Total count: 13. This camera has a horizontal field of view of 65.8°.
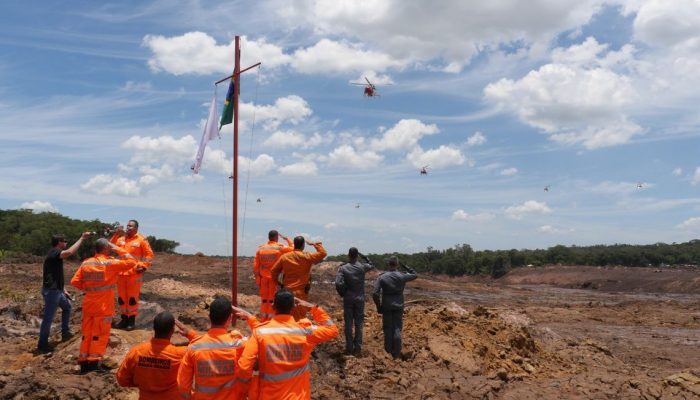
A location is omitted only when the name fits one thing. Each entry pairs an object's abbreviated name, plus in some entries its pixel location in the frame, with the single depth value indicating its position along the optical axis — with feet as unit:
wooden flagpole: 33.09
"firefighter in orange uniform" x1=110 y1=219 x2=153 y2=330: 31.42
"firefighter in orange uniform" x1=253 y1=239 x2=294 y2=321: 33.42
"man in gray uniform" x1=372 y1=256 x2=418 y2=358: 34.26
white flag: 34.47
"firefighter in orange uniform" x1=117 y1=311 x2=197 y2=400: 15.97
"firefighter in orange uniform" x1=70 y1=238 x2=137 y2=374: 25.62
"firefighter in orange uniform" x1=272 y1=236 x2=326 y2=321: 30.30
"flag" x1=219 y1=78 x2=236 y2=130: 34.68
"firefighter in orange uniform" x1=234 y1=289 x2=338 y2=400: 15.24
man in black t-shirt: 30.09
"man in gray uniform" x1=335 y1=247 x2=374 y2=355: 33.04
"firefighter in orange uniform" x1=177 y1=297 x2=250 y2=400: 14.92
